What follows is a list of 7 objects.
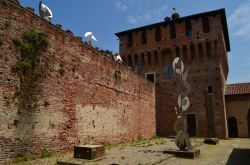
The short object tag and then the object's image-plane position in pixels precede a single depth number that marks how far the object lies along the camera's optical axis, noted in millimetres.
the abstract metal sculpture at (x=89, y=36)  16734
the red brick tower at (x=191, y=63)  22219
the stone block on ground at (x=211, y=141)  15802
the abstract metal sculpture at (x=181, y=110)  10843
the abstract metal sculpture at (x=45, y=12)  11177
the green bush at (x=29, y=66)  8648
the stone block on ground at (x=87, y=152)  8711
